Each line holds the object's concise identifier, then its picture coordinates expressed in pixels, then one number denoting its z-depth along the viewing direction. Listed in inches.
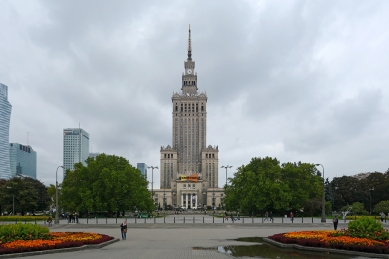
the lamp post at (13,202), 3078.2
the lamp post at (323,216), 2078.7
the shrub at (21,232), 919.0
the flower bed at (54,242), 825.0
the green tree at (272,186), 2753.4
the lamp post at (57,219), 2064.7
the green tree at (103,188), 2598.4
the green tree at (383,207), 2838.1
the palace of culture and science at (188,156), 7190.0
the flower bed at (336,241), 806.7
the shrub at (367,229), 912.6
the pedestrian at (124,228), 1186.0
